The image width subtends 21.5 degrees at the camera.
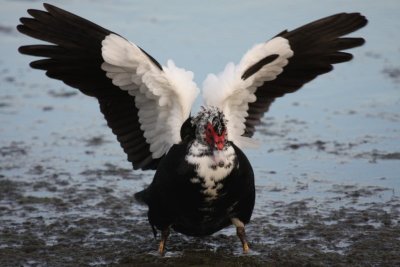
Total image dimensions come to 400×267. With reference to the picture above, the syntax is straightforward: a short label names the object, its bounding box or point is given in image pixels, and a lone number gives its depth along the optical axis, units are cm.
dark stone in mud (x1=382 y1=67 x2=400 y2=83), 1147
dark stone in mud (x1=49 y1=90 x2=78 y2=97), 1167
